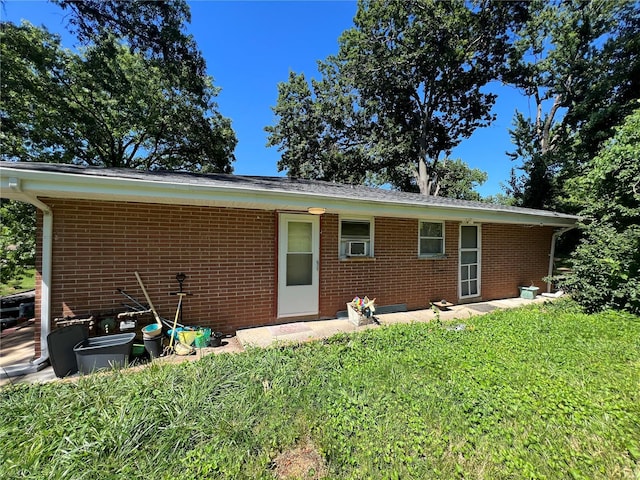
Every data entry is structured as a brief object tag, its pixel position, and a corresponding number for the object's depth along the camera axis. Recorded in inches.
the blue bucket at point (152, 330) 160.7
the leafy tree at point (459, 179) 985.0
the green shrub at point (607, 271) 240.2
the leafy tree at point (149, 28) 239.2
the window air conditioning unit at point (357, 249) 250.0
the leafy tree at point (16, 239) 302.4
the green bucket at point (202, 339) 176.2
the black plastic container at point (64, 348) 141.3
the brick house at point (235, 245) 160.9
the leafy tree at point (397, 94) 600.7
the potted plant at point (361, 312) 221.4
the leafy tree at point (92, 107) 441.7
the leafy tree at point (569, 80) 520.4
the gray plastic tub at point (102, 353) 143.3
